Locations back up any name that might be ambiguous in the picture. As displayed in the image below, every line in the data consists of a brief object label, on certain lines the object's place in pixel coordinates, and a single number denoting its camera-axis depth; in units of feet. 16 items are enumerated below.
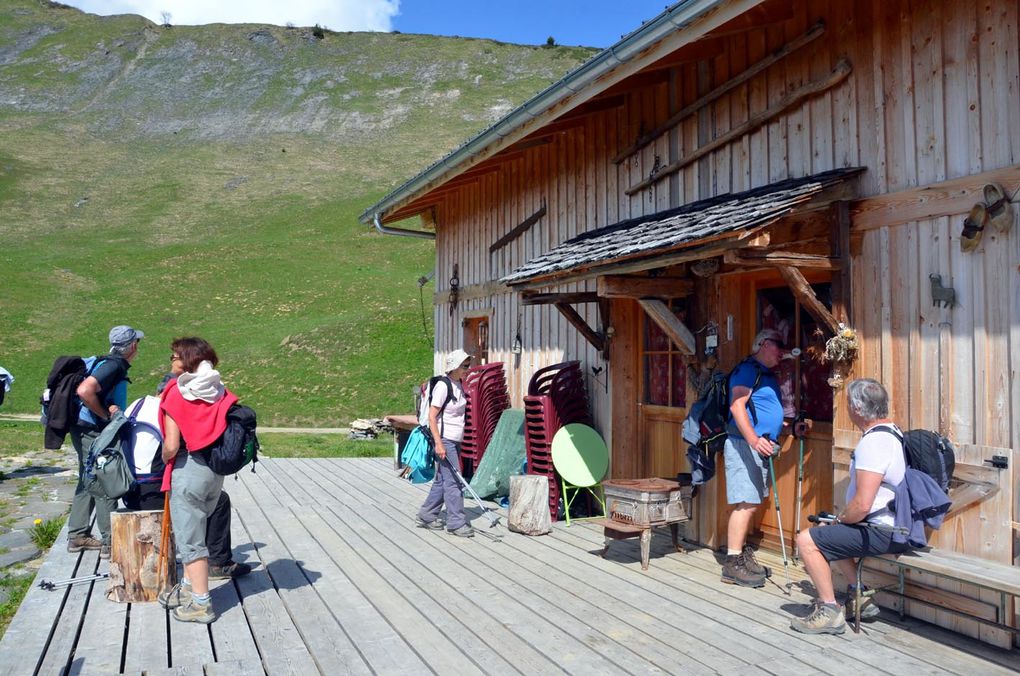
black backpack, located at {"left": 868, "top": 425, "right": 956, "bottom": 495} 14.10
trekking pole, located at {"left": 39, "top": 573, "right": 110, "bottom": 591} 17.47
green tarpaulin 28.48
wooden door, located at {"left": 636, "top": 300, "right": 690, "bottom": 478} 22.75
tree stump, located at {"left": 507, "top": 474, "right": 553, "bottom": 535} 22.94
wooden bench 12.54
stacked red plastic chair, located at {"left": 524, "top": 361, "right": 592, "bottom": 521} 25.07
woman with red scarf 15.12
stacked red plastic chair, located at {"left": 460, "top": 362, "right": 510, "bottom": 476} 30.94
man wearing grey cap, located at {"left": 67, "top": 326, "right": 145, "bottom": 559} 19.69
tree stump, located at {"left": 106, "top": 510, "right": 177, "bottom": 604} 16.65
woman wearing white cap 22.49
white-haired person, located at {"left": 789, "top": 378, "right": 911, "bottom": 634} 13.48
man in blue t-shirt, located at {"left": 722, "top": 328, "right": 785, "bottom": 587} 17.58
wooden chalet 14.49
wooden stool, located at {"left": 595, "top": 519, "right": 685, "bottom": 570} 18.97
